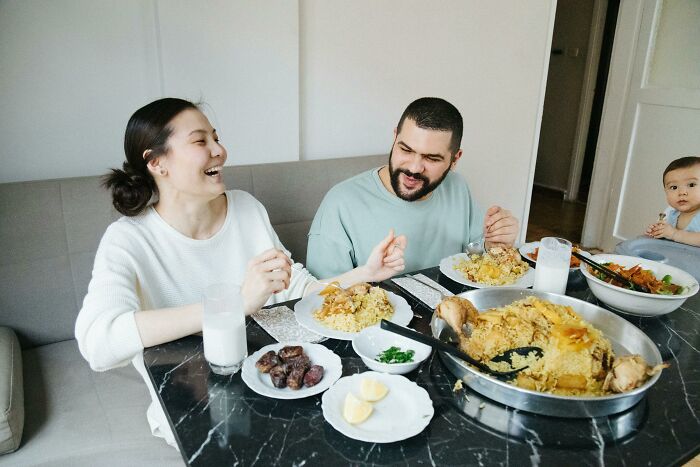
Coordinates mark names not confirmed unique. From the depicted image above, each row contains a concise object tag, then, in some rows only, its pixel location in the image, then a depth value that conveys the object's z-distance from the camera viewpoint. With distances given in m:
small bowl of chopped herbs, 1.06
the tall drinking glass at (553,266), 1.42
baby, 2.48
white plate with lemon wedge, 0.88
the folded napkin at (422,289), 1.43
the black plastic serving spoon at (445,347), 0.98
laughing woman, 1.34
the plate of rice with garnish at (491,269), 1.57
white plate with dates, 0.98
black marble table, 0.85
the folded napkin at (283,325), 1.22
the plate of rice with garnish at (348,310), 1.23
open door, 3.87
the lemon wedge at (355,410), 0.90
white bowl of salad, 1.30
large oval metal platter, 0.91
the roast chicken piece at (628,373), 0.92
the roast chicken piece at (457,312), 1.09
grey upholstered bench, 1.41
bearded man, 1.85
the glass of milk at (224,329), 1.05
